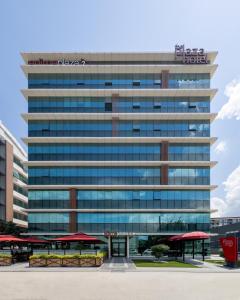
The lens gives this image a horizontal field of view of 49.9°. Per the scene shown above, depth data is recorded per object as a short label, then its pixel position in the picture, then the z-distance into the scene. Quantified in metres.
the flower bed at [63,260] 23.08
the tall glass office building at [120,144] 37.64
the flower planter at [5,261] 24.52
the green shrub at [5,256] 24.69
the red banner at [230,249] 23.73
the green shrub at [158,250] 28.83
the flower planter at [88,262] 23.34
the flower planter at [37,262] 23.00
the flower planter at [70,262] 23.22
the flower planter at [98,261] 23.51
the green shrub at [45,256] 23.17
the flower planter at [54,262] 23.22
